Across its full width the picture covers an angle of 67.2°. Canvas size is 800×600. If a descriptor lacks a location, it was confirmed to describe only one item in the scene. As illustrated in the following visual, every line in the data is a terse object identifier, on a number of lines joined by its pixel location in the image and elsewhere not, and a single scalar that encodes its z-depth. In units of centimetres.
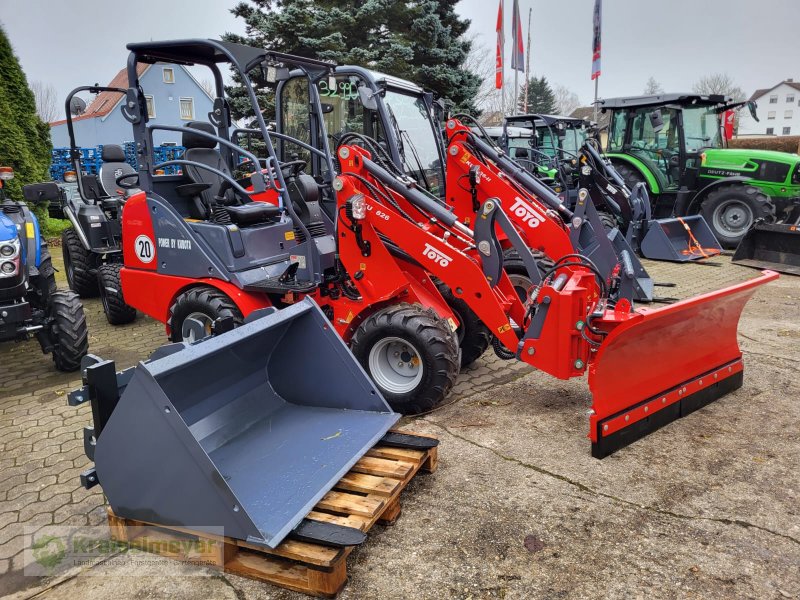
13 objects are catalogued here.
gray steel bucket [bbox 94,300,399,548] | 248
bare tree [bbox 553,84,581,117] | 5382
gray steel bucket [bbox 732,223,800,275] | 894
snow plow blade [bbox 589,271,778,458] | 346
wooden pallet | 246
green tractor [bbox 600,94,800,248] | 1045
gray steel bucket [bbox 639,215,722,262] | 966
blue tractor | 462
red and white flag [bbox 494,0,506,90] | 2231
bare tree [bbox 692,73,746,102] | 6006
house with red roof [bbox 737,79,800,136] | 7131
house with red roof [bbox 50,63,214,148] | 3341
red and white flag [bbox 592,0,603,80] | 2226
